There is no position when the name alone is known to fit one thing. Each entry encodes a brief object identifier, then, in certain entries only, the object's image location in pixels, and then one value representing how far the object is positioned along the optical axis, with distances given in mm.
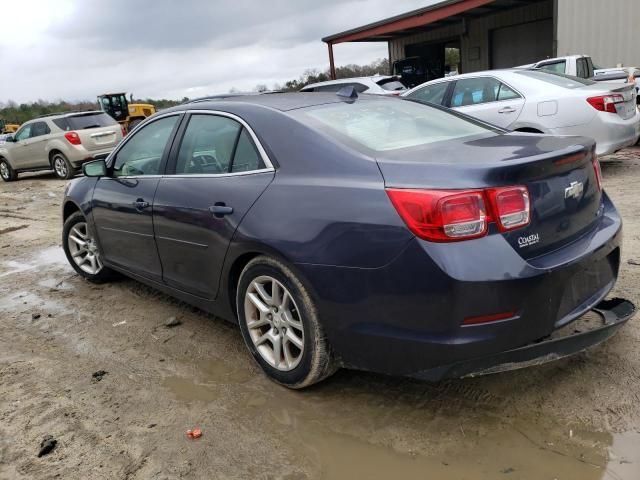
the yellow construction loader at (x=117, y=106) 28984
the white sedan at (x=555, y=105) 7059
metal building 17312
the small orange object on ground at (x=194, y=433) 2684
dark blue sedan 2281
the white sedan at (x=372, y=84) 12578
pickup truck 11719
